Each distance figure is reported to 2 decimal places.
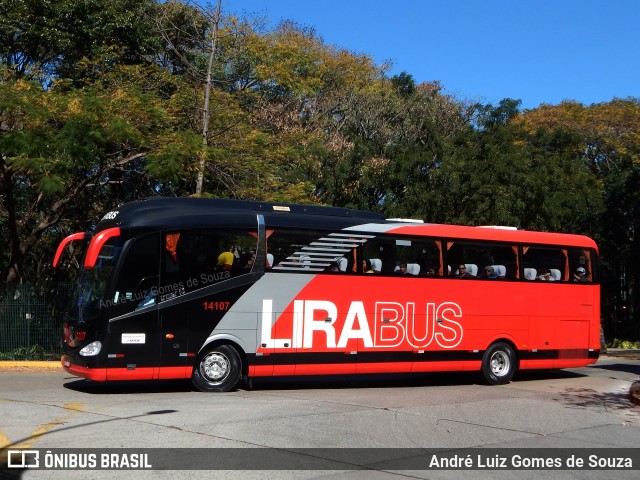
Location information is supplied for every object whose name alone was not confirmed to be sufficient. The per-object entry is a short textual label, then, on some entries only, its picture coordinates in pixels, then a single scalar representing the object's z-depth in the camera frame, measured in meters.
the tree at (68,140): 19.58
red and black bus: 14.50
